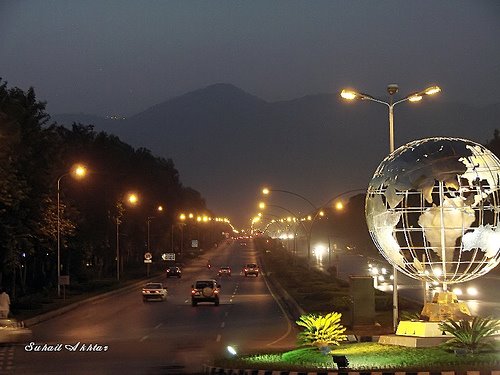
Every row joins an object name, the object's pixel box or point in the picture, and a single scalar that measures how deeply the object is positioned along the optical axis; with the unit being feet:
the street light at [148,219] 379.96
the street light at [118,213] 286.62
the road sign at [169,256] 427.94
